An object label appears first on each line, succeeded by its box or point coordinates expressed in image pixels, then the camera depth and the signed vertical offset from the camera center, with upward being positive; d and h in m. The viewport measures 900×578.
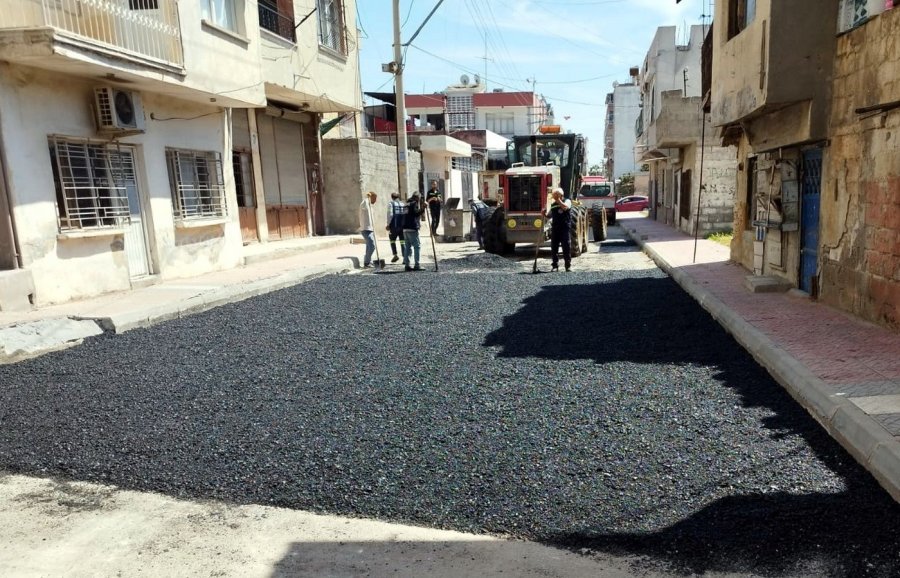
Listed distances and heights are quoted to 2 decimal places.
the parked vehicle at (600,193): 26.34 -0.24
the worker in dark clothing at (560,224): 11.84 -0.68
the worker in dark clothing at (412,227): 12.66 -0.65
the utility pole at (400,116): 17.02 +2.29
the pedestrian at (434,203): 20.40 -0.29
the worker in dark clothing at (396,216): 12.91 -0.42
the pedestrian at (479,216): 16.23 -0.64
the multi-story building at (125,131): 8.08 +1.24
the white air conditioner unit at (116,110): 9.30 +1.54
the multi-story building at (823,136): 6.37 +0.52
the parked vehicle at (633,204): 38.00 -1.09
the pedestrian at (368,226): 12.63 -0.61
